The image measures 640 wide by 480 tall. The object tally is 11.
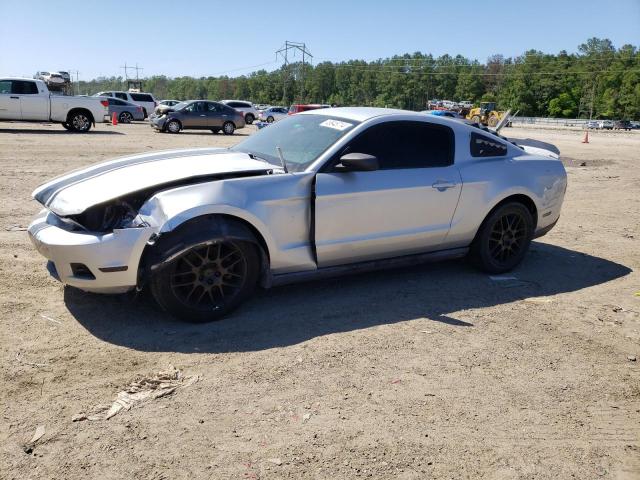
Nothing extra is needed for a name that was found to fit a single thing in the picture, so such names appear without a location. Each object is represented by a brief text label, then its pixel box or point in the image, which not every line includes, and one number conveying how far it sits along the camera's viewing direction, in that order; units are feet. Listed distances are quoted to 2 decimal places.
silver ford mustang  12.36
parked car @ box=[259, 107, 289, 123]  127.65
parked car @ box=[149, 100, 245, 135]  78.69
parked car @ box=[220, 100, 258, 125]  125.39
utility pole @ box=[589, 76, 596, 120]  336.08
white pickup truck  60.03
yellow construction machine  139.44
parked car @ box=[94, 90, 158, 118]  111.96
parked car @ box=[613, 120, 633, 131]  252.42
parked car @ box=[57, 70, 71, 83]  137.57
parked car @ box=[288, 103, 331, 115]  97.04
